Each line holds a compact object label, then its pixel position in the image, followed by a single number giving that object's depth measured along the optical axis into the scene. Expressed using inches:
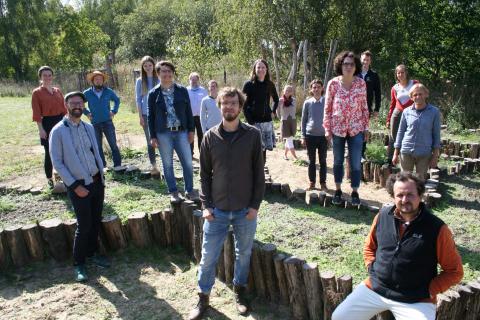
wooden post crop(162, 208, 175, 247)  199.6
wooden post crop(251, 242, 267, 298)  160.8
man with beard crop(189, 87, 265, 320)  137.4
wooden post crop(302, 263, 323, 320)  142.9
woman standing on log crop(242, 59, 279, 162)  243.9
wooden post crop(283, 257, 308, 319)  147.7
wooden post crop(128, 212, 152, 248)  198.1
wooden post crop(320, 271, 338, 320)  138.6
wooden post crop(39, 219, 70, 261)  189.0
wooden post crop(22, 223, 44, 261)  188.4
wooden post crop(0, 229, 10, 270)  186.4
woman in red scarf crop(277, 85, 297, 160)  328.2
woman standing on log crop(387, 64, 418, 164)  263.4
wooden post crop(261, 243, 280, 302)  157.5
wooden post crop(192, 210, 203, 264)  182.5
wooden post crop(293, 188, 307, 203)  235.5
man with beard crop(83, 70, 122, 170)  275.5
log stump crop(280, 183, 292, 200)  241.0
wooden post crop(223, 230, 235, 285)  168.2
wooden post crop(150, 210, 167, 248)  200.4
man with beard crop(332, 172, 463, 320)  114.9
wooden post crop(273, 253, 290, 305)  153.3
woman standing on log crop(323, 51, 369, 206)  207.5
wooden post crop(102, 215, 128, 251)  194.2
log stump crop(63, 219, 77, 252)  191.8
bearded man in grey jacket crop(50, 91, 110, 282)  168.4
